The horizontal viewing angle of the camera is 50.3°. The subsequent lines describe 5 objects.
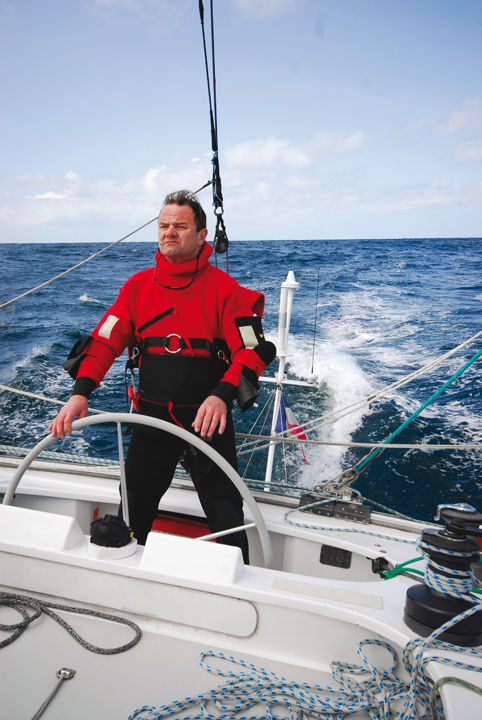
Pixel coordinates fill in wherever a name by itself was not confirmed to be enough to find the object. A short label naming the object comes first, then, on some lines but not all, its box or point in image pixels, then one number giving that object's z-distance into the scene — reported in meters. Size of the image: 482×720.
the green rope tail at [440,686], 1.00
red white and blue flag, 3.34
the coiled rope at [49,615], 1.35
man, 1.75
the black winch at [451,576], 1.13
